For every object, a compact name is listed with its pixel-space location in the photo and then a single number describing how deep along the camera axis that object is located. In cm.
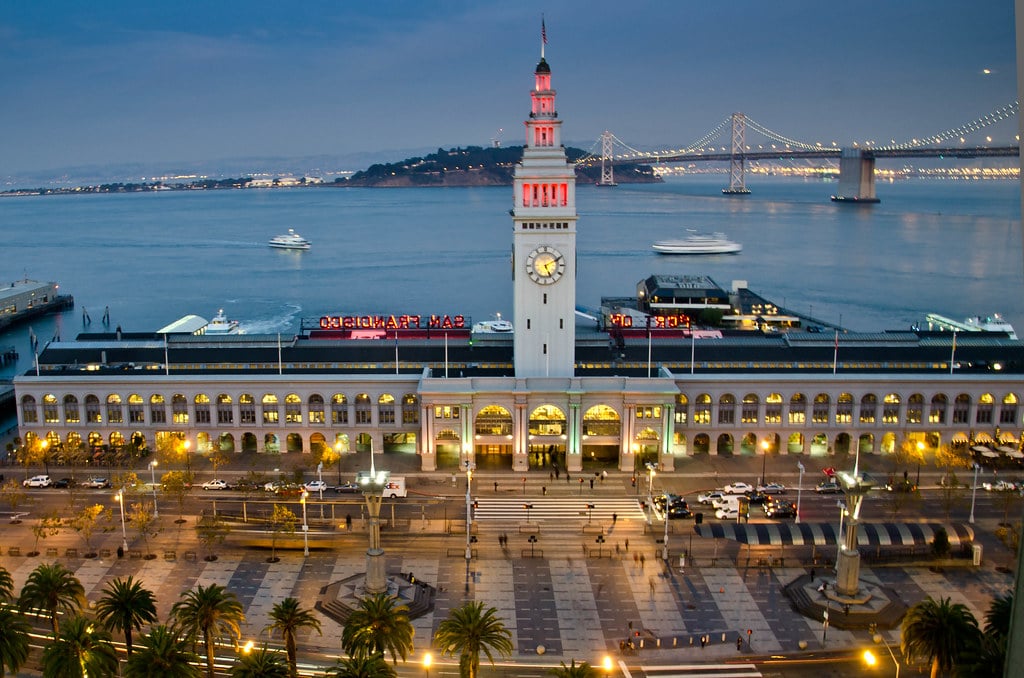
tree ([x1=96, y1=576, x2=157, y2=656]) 4869
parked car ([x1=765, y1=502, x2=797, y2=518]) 7231
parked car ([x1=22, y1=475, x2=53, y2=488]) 7864
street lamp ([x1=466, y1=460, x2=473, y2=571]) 6538
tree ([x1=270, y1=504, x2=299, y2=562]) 6656
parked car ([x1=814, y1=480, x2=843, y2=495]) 7781
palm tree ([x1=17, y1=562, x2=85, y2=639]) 4922
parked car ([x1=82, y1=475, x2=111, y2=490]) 7869
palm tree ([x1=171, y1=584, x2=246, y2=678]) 4709
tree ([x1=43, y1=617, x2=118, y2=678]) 4347
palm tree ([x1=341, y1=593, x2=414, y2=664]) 4678
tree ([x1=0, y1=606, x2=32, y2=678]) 4472
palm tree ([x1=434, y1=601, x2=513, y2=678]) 4544
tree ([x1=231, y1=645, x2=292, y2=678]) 4331
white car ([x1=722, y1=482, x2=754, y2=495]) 7675
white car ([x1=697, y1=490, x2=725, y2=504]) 7512
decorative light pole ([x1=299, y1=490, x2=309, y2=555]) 6574
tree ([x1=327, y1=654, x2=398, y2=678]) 4241
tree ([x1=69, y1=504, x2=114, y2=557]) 6625
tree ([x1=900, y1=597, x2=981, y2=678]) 4566
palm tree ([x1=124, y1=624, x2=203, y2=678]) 4278
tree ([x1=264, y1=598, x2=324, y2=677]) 4753
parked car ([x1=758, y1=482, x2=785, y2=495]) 7712
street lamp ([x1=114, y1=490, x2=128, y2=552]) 6625
